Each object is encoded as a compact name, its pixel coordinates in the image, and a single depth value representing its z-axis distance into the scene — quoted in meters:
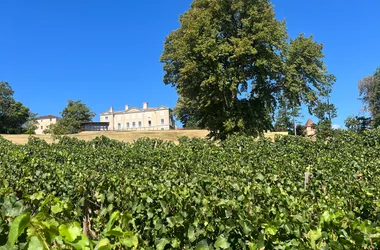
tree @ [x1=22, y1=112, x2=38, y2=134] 74.38
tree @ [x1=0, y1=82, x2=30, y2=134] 60.06
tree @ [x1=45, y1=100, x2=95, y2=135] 76.62
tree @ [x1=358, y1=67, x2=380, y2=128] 52.81
